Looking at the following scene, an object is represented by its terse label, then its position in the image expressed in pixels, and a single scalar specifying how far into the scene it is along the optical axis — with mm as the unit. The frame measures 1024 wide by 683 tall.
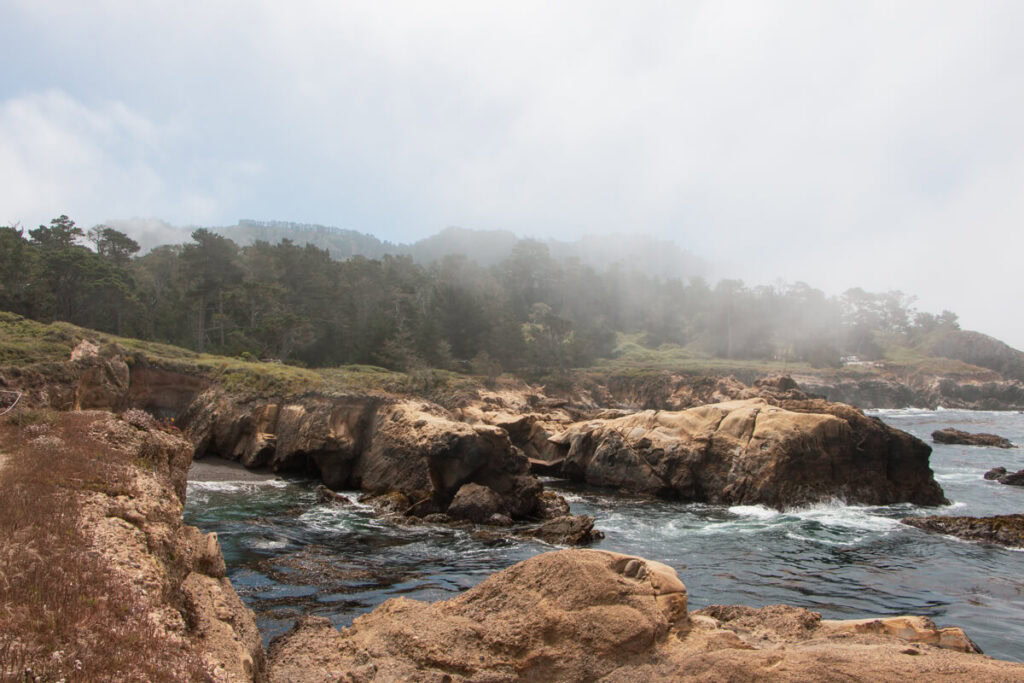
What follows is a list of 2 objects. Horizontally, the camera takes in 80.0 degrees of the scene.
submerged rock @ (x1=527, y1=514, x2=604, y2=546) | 17438
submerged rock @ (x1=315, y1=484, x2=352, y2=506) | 23531
